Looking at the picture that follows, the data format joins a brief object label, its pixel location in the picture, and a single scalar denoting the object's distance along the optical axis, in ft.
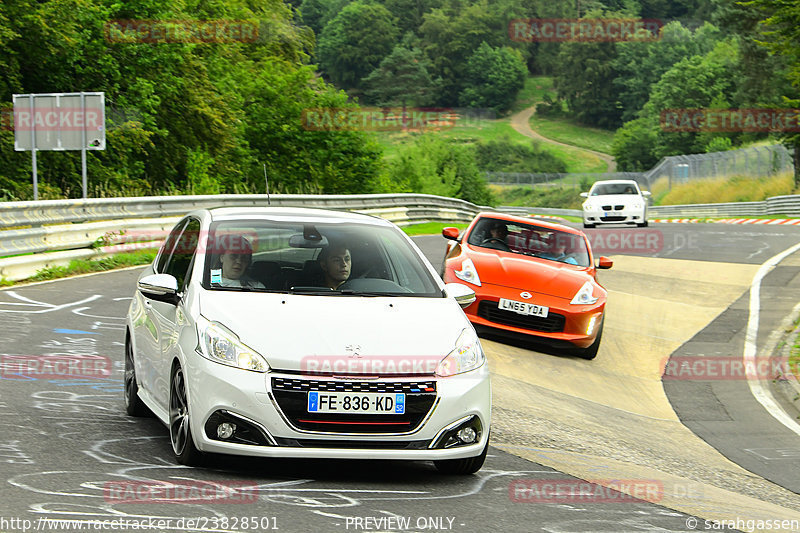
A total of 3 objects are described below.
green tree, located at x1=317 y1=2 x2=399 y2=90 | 563.48
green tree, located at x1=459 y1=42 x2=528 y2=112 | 592.60
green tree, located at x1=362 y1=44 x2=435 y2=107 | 548.31
